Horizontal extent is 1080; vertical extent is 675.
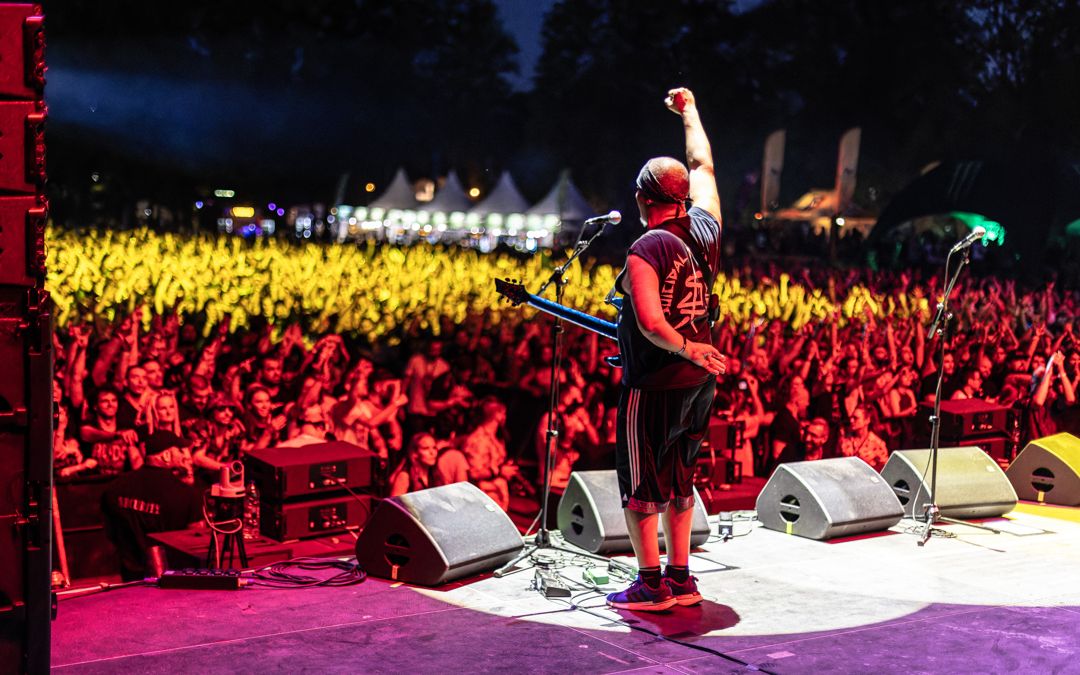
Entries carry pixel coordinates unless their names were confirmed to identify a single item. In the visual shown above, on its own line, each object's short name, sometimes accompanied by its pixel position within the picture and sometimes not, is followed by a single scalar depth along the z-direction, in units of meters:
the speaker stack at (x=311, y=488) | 5.54
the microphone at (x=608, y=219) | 4.76
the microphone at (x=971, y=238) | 5.78
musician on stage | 4.08
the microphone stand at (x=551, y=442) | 4.86
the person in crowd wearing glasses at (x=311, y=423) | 7.16
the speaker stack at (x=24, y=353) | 2.67
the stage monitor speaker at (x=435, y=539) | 4.58
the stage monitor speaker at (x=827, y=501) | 5.56
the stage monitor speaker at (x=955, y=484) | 6.14
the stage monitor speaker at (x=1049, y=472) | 6.94
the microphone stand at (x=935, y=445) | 5.71
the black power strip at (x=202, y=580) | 4.45
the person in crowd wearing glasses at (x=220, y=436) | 6.94
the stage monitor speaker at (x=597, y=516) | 5.18
